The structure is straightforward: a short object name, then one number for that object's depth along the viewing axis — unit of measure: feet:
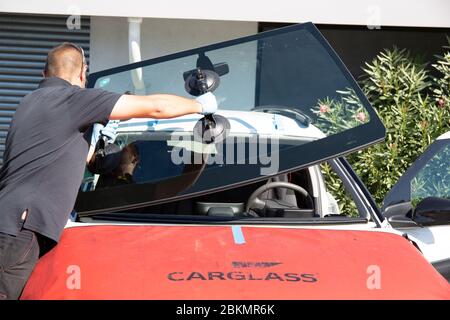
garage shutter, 31.94
